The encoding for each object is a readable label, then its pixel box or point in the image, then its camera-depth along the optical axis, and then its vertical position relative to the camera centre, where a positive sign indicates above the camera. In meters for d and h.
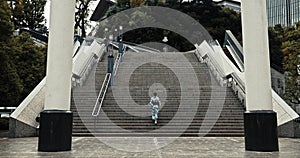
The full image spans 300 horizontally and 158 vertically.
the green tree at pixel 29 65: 18.95 +1.85
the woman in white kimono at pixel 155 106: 12.52 -0.26
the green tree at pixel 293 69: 21.43 +1.83
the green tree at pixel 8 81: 13.95 +0.68
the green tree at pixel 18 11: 40.03 +9.82
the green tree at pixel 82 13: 44.53 +10.78
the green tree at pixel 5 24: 14.02 +2.91
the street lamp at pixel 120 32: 38.43 +7.52
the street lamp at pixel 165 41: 37.32 +6.18
